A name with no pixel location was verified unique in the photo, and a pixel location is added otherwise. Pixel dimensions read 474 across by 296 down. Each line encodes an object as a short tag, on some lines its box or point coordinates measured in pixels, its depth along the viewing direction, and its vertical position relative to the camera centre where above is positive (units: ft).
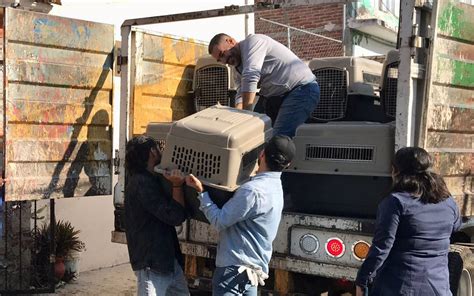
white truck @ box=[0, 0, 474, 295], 11.87 -0.50
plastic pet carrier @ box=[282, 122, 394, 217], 12.58 -1.46
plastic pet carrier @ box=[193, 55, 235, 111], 16.98 +0.23
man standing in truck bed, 13.15 +0.37
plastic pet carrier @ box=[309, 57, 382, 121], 15.72 +0.34
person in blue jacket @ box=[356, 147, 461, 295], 9.78 -2.09
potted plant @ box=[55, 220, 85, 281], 21.02 -5.51
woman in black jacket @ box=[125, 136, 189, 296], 11.55 -2.39
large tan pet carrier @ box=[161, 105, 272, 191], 10.62 -0.94
